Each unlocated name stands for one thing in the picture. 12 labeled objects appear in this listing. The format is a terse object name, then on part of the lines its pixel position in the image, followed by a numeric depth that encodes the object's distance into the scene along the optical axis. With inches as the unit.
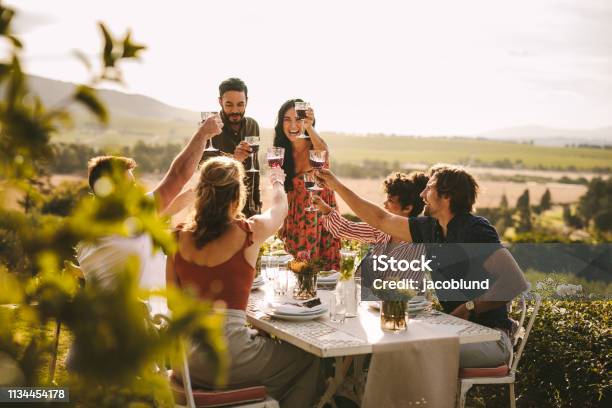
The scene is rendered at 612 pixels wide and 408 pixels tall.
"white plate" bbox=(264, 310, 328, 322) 110.5
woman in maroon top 104.0
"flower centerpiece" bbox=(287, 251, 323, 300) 120.4
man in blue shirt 118.6
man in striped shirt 134.0
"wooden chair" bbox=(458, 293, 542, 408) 114.7
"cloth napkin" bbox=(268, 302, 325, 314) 111.0
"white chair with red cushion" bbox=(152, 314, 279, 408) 98.0
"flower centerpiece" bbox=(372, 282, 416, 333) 105.0
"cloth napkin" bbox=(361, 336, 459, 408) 101.6
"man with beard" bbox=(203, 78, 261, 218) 175.0
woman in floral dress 183.8
